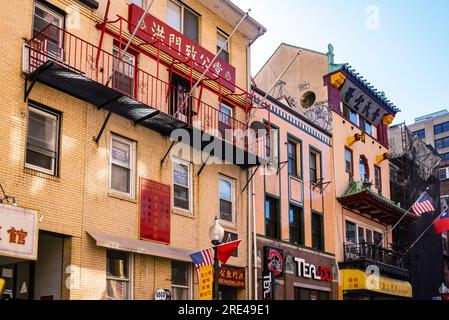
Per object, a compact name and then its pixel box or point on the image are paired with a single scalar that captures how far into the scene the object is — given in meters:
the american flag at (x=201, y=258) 20.00
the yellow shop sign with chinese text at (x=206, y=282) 18.70
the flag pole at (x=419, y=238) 38.64
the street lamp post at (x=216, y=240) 16.96
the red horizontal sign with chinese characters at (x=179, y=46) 21.84
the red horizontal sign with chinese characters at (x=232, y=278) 23.09
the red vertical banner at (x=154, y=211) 20.45
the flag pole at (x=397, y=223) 36.49
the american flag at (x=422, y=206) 34.47
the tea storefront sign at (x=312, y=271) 28.44
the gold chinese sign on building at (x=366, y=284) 31.16
